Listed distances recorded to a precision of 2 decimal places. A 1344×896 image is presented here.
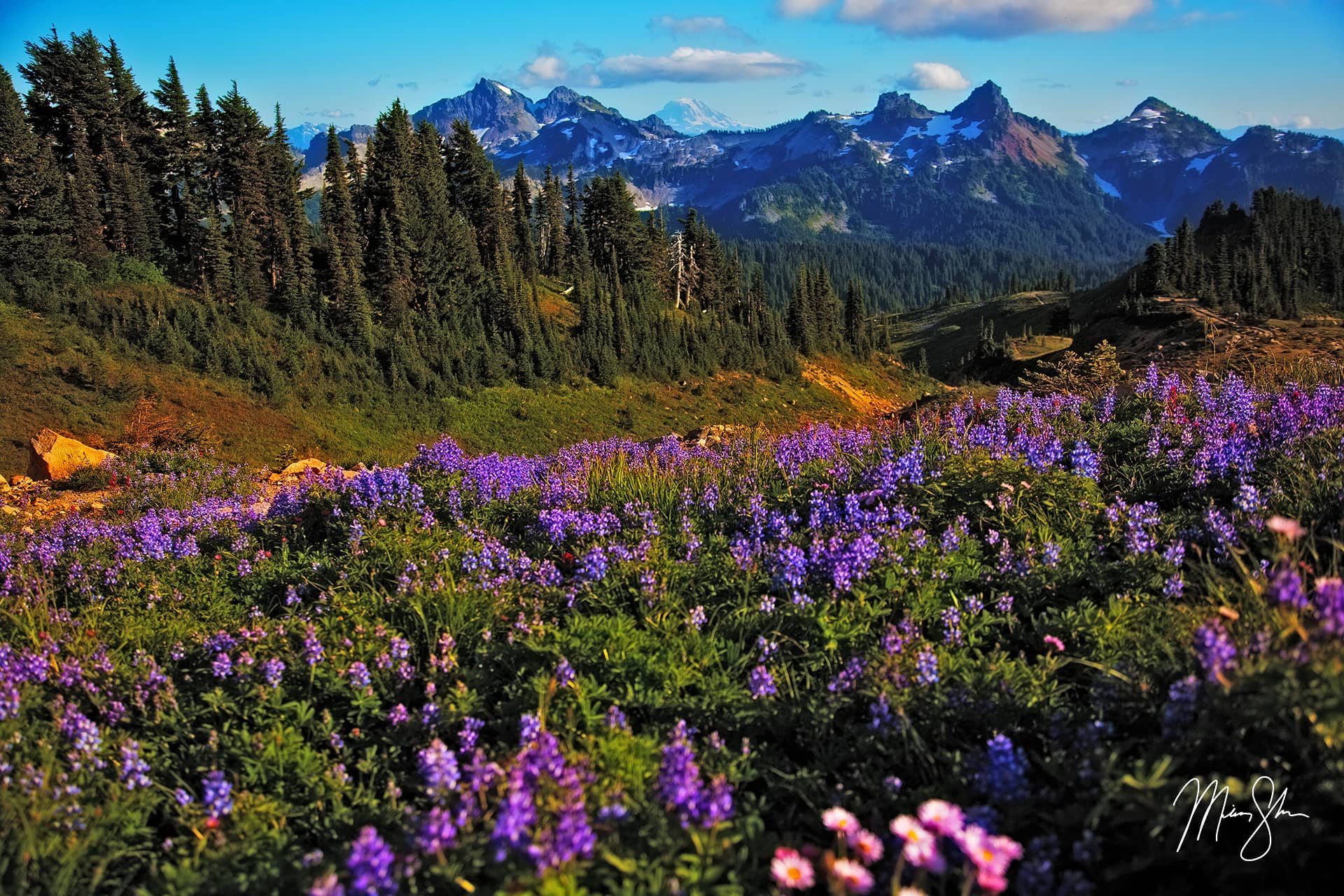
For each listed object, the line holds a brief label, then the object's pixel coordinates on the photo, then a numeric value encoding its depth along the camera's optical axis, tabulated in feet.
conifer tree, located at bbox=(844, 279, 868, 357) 328.90
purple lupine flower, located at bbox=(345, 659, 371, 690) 14.75
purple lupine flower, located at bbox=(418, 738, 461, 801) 10.76
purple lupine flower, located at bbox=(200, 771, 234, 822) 11.66
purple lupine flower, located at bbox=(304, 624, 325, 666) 15.37
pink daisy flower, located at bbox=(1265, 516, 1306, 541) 10.62
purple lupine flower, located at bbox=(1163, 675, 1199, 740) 10.37
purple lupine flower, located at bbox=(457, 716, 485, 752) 12.85
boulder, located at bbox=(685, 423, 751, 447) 34.12
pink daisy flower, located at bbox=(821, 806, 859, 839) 8.70
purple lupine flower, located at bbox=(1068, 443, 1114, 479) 20.50
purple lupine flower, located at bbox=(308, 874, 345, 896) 8.43
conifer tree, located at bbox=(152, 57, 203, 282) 173.17
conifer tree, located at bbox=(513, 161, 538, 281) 252.01
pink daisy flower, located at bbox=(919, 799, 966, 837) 8.55
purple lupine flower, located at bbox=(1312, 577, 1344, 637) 9.18
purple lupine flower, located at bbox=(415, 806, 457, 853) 9.50
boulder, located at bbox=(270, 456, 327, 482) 59.73
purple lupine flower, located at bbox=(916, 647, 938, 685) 13.07
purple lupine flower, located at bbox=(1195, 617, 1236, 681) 10.30
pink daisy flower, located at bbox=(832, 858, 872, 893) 7.85
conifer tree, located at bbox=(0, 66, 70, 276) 141.08
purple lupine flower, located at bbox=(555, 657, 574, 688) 13.55
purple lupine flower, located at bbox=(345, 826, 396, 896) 8.95
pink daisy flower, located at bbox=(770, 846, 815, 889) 8.25
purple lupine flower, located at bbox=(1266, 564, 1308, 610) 9.98
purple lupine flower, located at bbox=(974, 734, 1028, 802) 10.75
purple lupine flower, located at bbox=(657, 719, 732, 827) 9.99
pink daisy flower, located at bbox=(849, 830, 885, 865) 8.55
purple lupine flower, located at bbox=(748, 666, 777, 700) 13.47
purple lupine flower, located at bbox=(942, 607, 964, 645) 14.80
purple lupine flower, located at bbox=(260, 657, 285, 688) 14.96
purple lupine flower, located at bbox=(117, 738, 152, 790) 12.80
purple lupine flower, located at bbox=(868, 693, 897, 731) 12.50
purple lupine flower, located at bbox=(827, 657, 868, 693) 13.65
